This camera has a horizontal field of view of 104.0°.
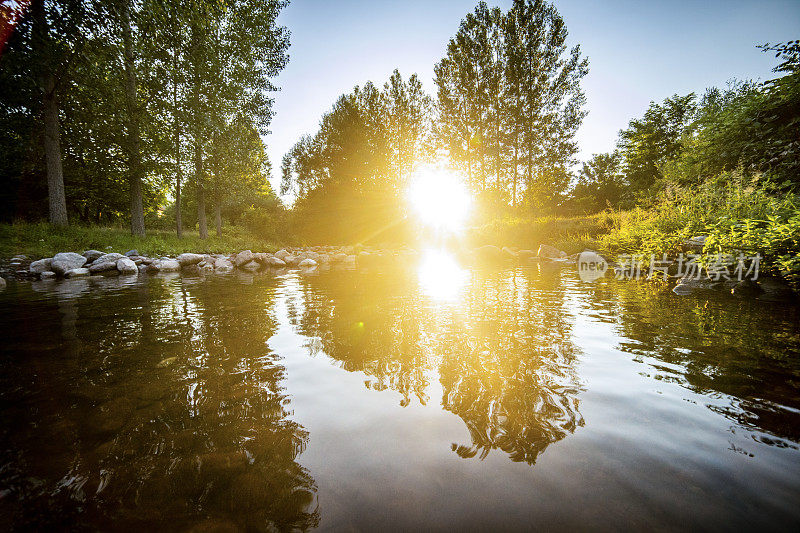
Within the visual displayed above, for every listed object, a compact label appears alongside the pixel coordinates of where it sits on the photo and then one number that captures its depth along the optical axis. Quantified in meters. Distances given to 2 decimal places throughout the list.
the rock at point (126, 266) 11.02
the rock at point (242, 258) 14.01
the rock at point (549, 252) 16.90
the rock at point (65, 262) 9.98
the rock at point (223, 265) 13.14
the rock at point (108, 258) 10.97
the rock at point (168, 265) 12.44
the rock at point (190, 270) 11.95
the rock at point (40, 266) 9.95
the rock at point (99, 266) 10.61
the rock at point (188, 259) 13.76
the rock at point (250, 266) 13.37
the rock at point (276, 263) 14.40
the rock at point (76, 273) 9.94
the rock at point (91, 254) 11.80
